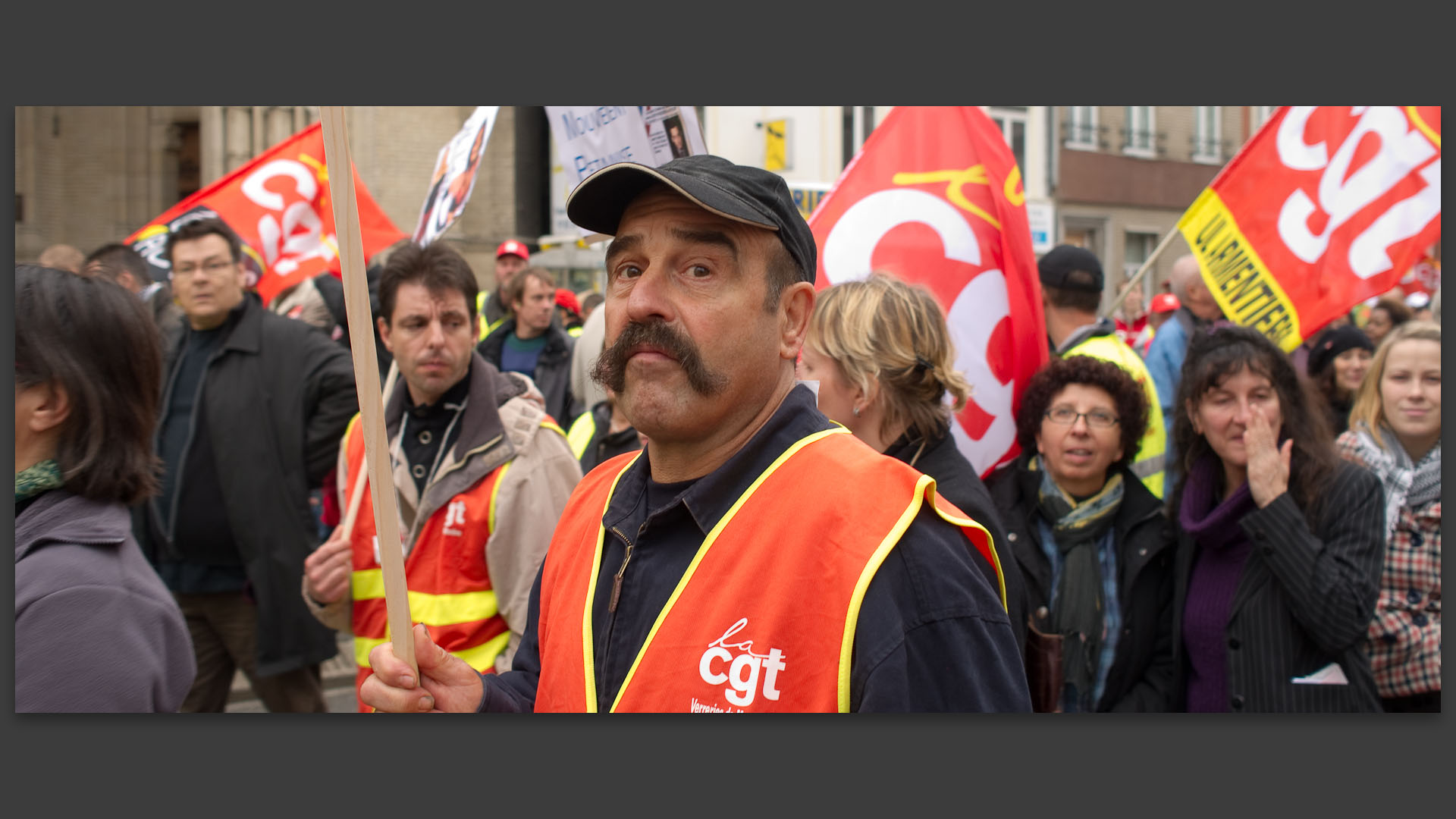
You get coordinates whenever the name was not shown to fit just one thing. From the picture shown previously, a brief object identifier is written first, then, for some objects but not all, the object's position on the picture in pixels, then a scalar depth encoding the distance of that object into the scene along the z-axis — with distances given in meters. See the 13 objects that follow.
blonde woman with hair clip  2.90
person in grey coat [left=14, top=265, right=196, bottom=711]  2.05
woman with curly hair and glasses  3.26
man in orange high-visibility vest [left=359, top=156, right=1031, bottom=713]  1.65
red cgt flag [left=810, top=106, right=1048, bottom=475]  3.88
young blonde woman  3.36
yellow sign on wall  16.00
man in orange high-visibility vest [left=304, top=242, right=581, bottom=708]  3.19
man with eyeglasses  4.24
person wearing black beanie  6.24
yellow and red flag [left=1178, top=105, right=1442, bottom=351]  4.11
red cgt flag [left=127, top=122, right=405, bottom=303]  5.80
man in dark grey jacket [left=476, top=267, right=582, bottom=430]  6.82
